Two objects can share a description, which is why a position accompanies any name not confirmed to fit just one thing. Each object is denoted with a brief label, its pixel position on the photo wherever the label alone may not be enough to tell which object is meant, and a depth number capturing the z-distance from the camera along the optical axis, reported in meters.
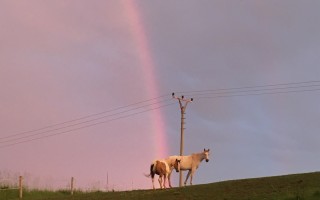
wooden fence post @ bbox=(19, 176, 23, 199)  47.69
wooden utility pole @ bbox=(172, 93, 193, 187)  59.52
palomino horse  40.75
